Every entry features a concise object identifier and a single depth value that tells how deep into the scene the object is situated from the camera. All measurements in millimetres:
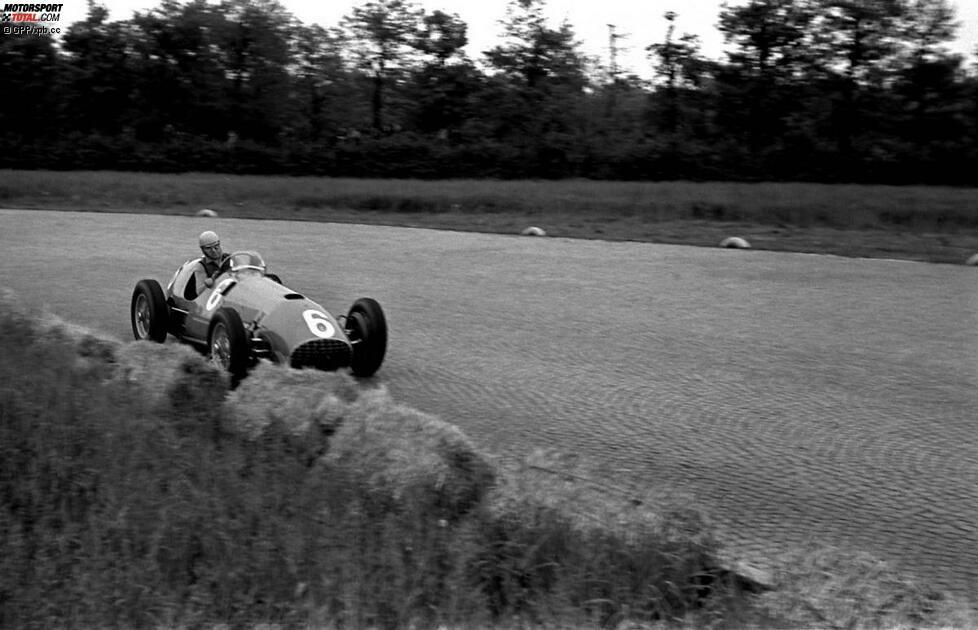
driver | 9875
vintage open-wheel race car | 8477
